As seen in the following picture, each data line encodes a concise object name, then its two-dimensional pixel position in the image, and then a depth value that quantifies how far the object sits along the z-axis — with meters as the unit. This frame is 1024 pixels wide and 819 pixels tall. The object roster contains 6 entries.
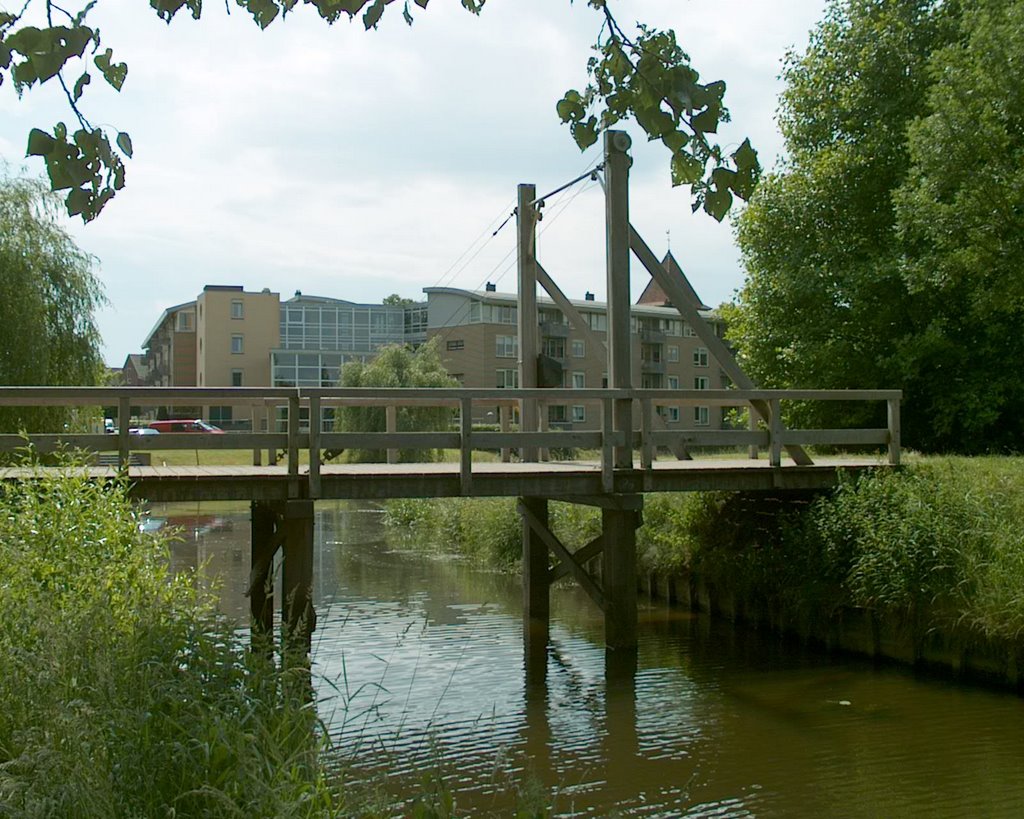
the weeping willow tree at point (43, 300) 21.77
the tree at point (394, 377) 43.81
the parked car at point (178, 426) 46.47
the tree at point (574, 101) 3.79
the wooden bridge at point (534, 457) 10.16
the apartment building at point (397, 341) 69.62
